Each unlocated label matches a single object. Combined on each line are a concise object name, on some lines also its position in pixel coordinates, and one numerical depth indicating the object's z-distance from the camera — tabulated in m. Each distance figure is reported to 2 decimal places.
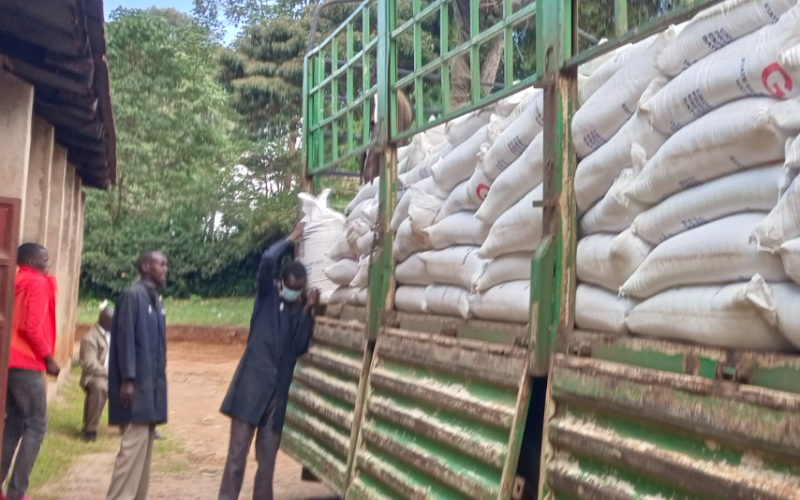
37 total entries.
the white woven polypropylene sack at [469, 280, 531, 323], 2.81
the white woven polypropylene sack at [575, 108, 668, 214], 2.29
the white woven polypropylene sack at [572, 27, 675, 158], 2.34
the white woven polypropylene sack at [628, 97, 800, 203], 1.82
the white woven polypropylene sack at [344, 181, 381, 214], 4.81
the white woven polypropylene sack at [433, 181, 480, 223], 3.37
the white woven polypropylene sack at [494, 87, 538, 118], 3.21
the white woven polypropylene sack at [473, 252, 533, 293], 2.88
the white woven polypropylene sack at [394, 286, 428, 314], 3.70
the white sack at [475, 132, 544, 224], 2.82
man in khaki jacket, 8.30
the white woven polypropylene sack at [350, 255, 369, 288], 4.39
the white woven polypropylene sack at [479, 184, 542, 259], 2.78
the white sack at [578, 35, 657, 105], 2.44
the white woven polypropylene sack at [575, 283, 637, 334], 2.30
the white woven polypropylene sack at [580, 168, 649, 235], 2.32
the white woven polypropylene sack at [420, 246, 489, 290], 3.20
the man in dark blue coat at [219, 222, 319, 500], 5.00
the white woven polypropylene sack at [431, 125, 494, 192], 3.35
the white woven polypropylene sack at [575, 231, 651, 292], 2.28
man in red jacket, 5.03
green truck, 1.81
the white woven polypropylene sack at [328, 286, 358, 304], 4.68
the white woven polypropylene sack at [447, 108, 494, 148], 3.41
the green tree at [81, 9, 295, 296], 23.95
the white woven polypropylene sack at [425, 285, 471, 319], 3.25
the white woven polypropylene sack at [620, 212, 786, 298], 1.84
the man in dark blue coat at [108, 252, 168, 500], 5.01
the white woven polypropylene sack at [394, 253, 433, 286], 3.73
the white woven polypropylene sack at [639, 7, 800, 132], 1.82
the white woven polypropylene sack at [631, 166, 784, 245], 1.88
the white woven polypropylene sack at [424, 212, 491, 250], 3.25
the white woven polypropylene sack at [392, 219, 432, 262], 3.73
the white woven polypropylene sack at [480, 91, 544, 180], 2.88
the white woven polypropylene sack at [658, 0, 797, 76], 1.95
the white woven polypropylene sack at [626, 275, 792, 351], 1.78
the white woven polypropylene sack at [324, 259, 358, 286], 4.75
